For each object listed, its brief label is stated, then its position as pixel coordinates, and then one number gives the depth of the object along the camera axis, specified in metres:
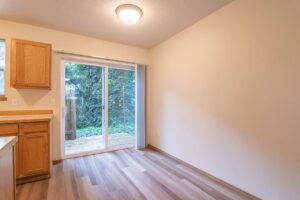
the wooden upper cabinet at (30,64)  2.54
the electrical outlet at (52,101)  3.08
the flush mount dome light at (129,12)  2.27
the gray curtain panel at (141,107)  4.00
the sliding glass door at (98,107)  3.46
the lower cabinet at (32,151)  2.35
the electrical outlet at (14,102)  2.77
